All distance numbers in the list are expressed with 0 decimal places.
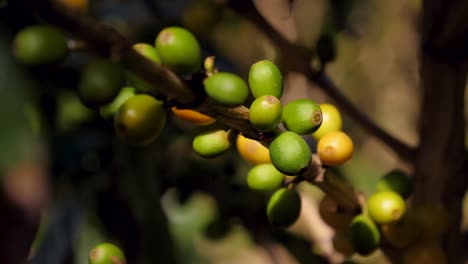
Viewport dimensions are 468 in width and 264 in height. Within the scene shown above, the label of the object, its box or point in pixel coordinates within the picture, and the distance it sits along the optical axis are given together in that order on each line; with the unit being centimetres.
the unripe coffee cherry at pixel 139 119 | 36
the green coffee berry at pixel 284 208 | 44
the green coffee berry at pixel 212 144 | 39
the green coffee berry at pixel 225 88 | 36
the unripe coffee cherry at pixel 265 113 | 37
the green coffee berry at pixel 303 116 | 38
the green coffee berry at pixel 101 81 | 34
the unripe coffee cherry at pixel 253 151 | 44
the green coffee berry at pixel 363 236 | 46
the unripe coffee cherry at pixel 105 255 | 41
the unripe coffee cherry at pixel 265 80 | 38
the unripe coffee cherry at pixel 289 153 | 37
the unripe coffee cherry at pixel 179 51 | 36
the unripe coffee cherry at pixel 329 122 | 44
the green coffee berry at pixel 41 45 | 33
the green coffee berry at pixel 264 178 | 43
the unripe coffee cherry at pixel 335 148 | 42
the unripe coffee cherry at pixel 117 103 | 38
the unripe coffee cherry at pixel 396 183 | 49
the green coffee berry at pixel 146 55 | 36
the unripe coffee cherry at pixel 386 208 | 46
